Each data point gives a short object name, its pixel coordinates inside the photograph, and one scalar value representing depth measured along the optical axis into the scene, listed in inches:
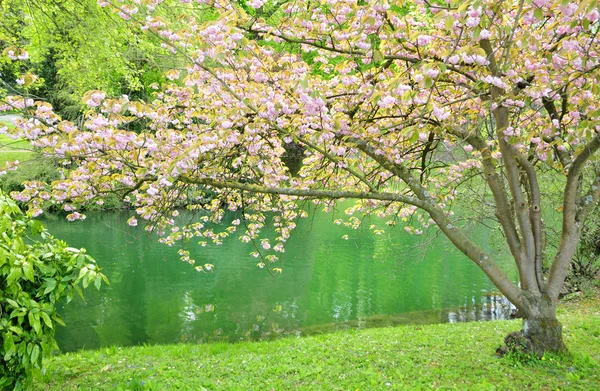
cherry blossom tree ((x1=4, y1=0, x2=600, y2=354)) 157.2
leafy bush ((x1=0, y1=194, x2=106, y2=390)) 115.7
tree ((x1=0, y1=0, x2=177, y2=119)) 354.6
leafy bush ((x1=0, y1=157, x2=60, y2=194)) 649.6
